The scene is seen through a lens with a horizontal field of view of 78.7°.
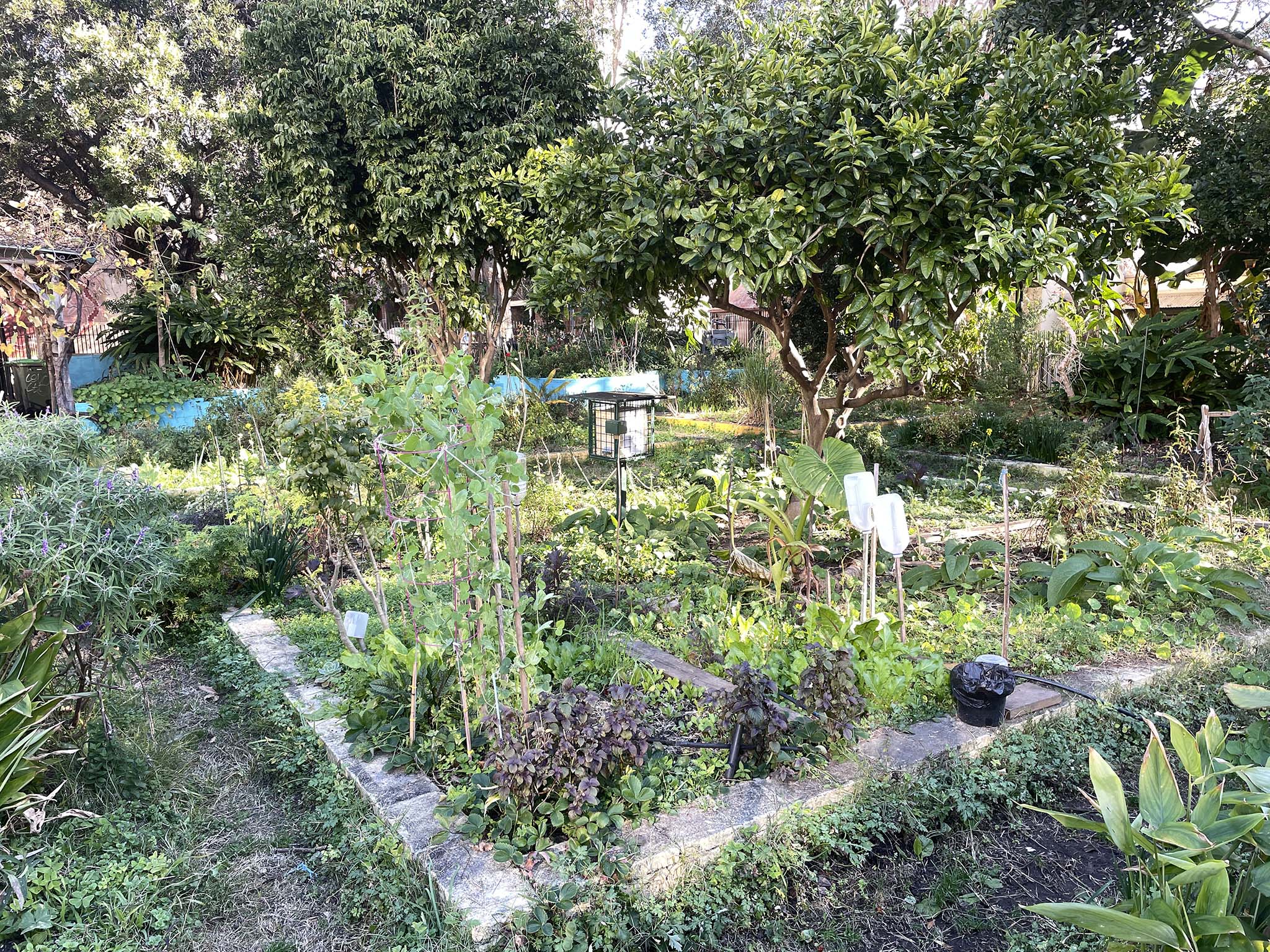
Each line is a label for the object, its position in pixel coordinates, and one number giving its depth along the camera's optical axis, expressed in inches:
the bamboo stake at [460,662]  102.7
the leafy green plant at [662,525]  196.7
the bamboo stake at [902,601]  119.0
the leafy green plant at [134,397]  410.6
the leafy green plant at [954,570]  170.6
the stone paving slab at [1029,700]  116.8
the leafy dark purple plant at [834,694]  102.4
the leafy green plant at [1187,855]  56.6
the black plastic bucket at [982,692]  110.0
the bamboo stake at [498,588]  99.1
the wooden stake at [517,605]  96.6
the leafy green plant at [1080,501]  196.9
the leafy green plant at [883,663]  116.6
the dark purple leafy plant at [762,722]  99.3
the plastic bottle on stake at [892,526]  118.5
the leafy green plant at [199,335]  473.7
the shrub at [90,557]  96.1
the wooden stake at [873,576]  133.1
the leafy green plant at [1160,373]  319.3
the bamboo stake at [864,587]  128.2
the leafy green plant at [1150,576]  152.2
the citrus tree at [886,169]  150.2
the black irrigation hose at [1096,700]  121.2
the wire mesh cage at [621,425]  201.2
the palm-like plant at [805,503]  161.5
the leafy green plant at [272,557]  180.4
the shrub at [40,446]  110.9
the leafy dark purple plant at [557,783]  86.2
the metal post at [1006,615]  124.8
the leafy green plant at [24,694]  87.4
